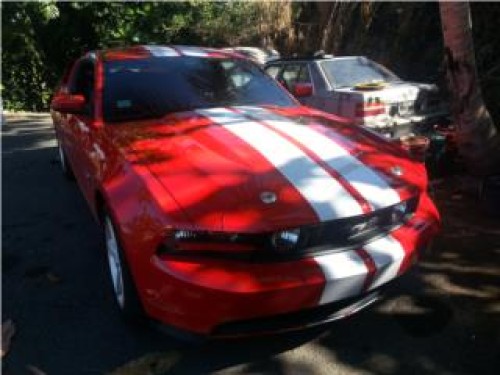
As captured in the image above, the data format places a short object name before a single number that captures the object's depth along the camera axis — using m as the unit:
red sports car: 2.82
